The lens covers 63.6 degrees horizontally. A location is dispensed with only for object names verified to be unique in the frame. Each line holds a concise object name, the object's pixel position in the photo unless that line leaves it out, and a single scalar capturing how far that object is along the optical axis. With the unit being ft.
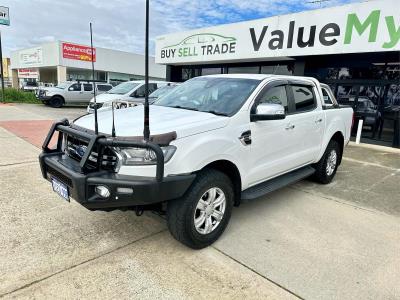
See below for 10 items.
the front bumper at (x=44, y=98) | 63.82
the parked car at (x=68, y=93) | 64.03
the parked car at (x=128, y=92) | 38.64
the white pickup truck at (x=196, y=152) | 9.11
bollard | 35.64
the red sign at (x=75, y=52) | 109.29
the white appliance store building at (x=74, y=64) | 109.81
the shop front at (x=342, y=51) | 32.14
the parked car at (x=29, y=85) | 114.73
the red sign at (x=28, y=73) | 132.31
